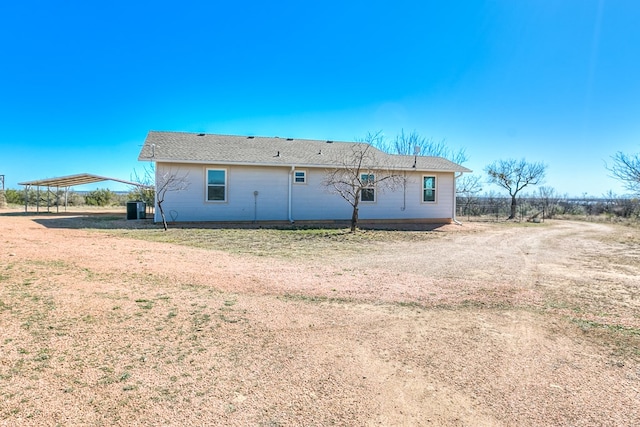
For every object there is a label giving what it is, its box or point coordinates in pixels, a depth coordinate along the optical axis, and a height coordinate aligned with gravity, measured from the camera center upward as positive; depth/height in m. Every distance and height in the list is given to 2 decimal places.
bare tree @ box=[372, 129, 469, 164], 30.81 +5.85
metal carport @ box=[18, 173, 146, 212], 17.25 +1.41
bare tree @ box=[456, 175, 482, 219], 25.27 +1.13
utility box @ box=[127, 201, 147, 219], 15.39 -0.15
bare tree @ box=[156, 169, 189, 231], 12.84 +0.90
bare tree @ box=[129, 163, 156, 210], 21.78 +1.12
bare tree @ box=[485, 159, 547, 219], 24.45 +2.55
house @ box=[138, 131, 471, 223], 13.38 +1.11
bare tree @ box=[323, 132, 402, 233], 14.57 +1.41
